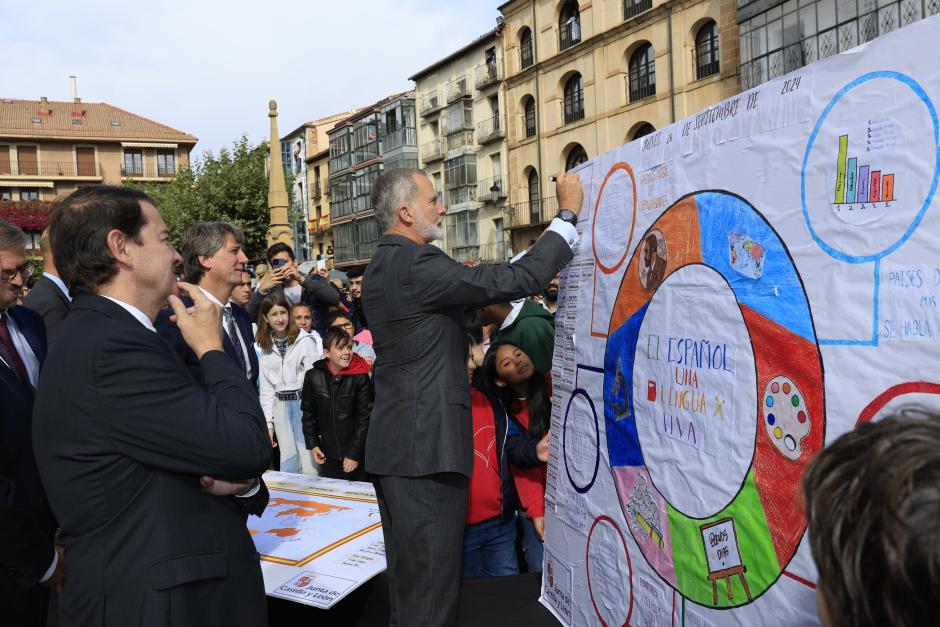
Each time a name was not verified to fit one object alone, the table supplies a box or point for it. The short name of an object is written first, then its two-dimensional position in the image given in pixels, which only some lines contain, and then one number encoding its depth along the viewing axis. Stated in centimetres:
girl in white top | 582
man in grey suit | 249
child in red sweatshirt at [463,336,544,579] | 333
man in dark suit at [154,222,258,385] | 313
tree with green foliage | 2480
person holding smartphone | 664
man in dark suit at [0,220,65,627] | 224
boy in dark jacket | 510
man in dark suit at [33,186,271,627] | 169
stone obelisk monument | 1271
